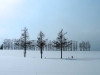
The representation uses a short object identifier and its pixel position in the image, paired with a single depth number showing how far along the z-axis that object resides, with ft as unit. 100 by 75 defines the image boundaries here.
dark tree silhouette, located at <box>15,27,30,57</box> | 111.30
